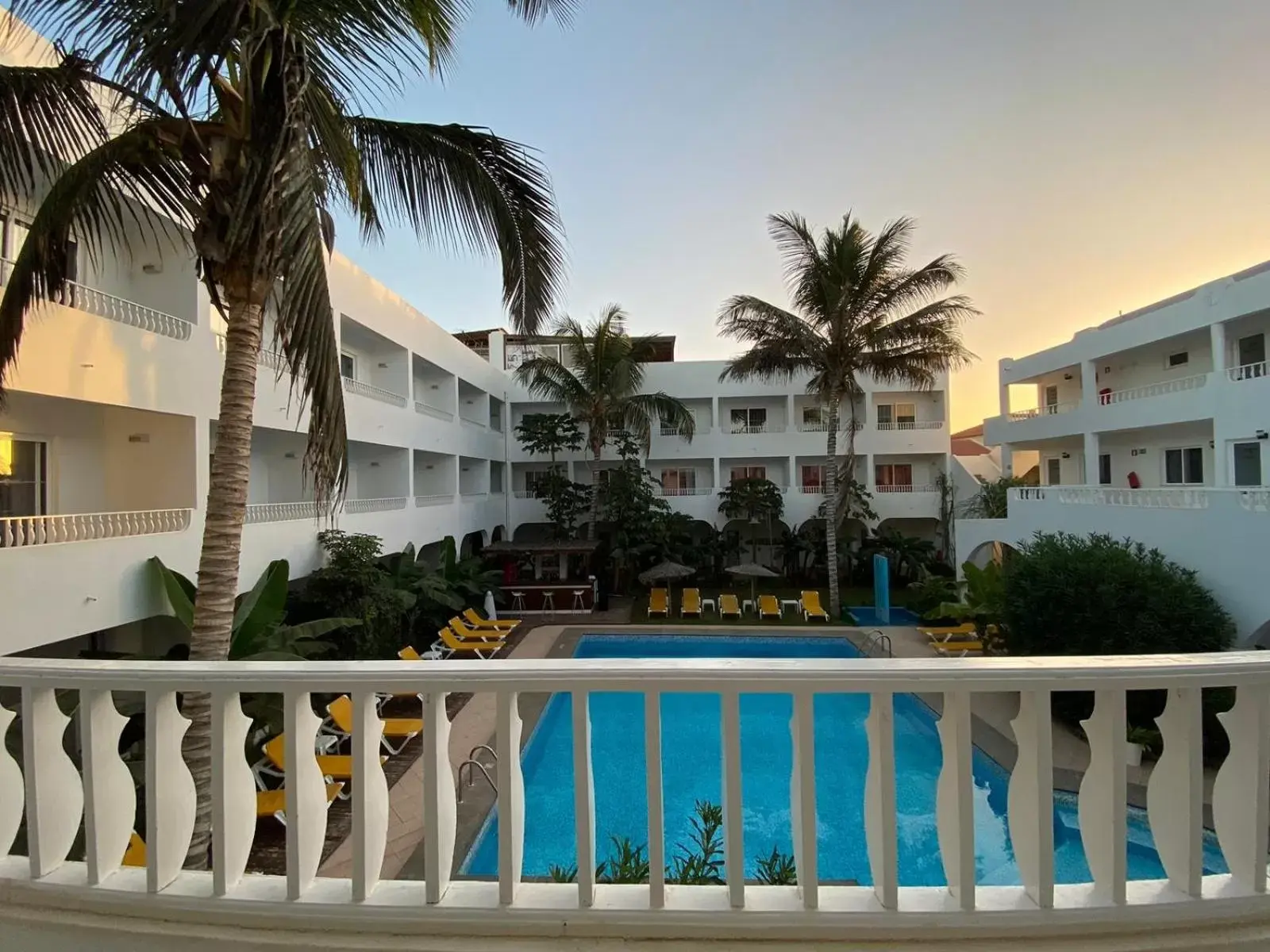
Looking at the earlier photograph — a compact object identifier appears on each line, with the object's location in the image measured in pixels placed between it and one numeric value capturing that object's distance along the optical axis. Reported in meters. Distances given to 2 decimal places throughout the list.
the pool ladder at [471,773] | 6.91
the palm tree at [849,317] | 16.58
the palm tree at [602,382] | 19.81
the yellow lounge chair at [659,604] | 18.05
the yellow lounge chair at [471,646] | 13.55
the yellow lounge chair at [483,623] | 15.30
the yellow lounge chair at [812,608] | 17.17
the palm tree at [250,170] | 3.34
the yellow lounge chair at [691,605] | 18.11
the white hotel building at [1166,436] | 9.15
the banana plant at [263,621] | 7.37
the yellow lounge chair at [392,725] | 7.90
